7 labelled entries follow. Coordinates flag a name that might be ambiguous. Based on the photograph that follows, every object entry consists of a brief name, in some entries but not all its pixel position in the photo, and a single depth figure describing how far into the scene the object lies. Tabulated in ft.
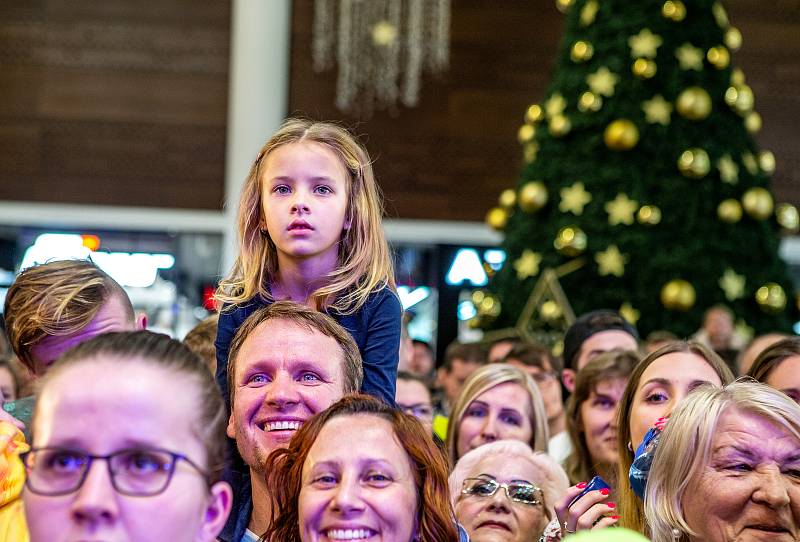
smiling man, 9.04
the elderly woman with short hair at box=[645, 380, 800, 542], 8.52
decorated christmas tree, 23.50
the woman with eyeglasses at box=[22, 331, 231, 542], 5.48
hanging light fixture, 42.14
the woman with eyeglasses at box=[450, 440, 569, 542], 11.29
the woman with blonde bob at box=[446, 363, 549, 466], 14.44
